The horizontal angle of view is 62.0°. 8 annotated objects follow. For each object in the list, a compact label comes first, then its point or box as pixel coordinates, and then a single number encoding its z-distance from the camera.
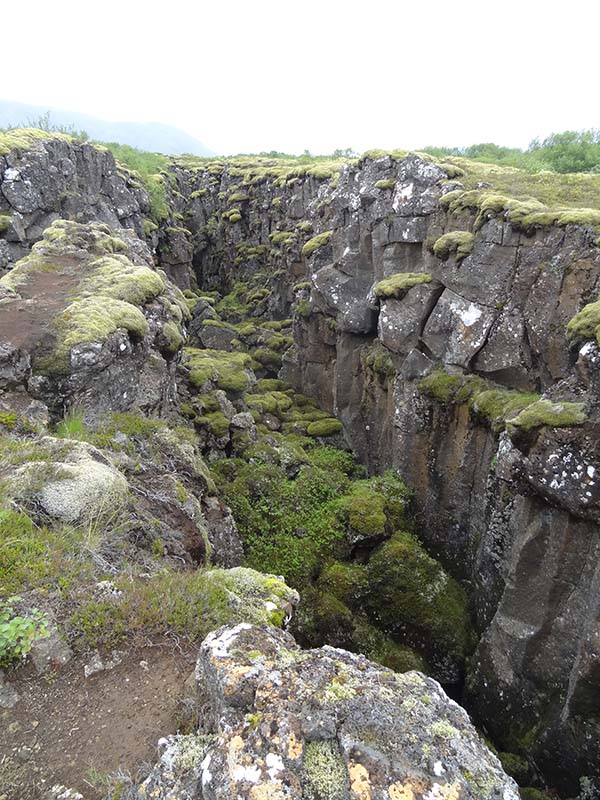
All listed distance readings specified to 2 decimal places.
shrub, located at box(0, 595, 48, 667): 4.40
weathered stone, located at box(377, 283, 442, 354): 19.92
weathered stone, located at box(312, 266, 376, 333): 25.08
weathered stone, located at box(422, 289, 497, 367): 17.72
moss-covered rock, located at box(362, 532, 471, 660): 15.80
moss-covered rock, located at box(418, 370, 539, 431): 15.83
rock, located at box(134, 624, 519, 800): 3.47
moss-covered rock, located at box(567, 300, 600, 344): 12.39
